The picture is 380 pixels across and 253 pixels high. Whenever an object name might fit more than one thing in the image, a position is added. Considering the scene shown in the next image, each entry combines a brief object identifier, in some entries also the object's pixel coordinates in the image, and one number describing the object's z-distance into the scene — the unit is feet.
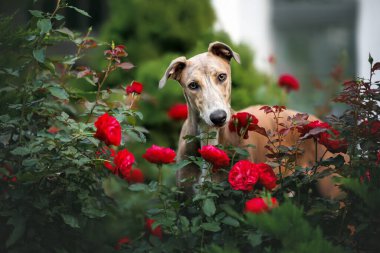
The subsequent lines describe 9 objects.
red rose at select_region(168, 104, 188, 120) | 14.43
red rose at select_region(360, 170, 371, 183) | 8.19
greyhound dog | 10.51
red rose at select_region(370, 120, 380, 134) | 8.30
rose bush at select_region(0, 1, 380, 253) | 8.36
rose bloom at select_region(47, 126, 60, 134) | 11.89
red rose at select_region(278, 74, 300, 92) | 16.16
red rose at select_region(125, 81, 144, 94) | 9.72
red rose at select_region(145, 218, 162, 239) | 10.46
